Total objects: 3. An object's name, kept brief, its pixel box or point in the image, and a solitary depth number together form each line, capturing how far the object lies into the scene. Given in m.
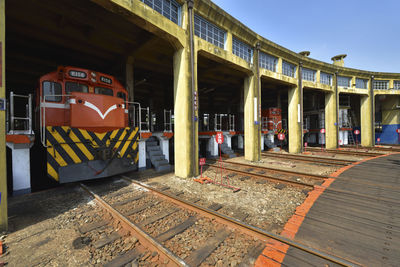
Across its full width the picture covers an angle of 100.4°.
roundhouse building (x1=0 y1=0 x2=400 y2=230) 5.86
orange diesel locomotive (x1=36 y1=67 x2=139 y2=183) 4.66
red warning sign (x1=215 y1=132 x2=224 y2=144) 6.93
